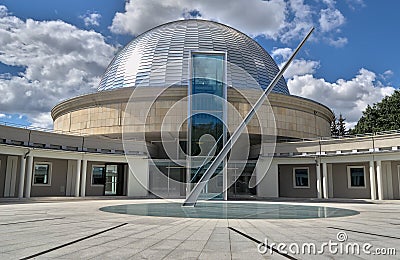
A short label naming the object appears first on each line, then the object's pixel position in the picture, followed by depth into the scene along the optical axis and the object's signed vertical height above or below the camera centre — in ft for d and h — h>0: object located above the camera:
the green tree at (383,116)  132.72 +25.68
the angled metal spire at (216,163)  57.00 +2.26
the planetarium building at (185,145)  89.51 +8.79
